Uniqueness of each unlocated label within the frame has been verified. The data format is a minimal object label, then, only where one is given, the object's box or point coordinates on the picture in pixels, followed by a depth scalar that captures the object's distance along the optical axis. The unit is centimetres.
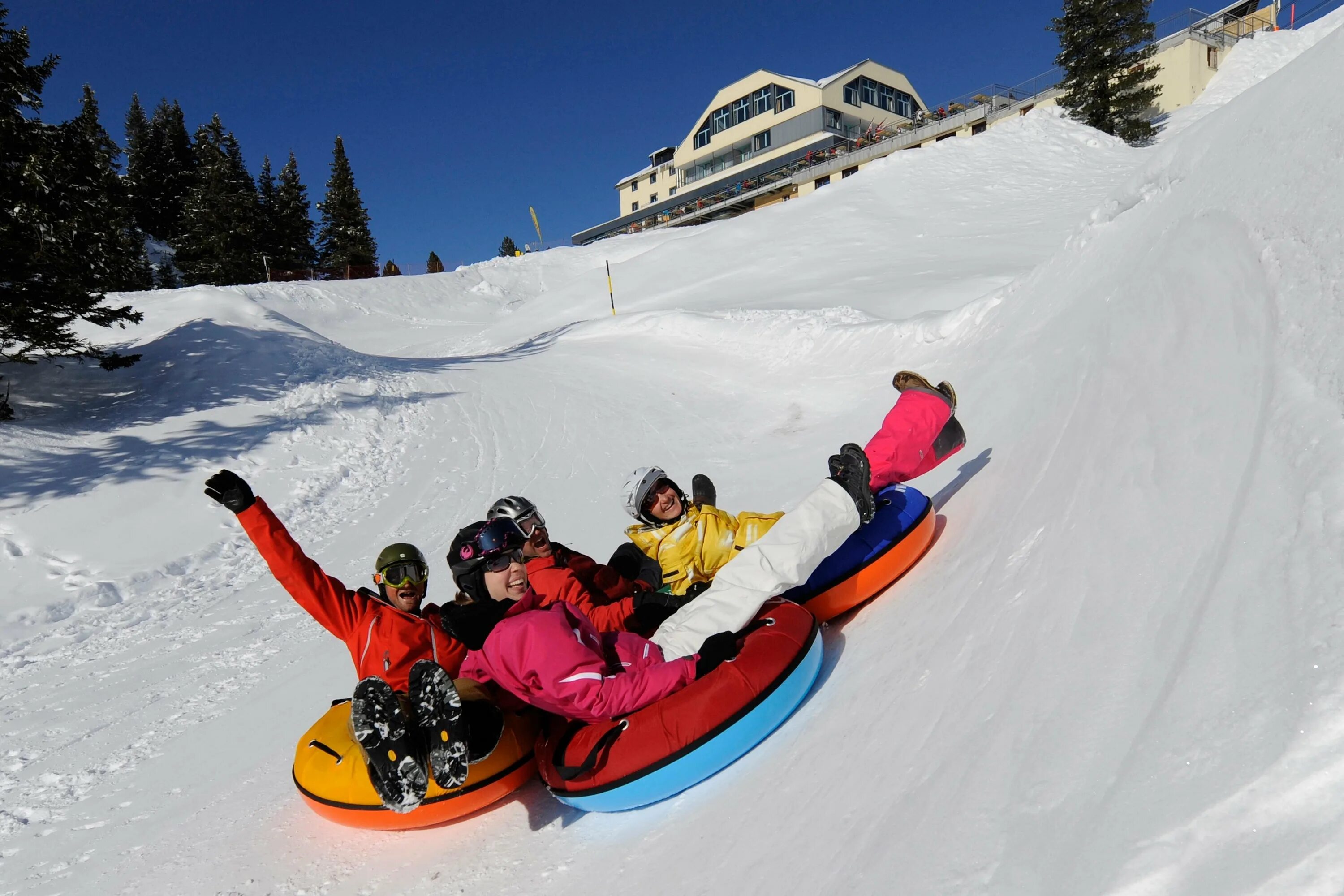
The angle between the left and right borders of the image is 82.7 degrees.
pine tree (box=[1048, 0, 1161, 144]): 2780
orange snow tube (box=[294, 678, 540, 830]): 315
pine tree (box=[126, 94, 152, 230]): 4241
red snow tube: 297
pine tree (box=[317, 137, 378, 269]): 4297
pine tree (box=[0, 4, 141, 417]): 962
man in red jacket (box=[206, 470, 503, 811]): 279
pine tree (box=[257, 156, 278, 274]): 4072
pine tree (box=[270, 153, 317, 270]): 4241
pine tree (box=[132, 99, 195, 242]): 4369
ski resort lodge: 3191
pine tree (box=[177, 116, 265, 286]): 3519
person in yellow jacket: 405
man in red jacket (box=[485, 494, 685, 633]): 394
